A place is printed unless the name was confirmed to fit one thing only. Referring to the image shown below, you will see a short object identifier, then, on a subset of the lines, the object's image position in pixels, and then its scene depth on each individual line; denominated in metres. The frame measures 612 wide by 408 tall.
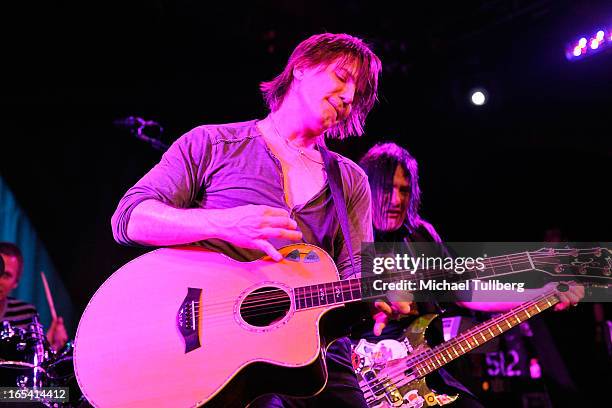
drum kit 3.89
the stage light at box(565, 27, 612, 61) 4.93
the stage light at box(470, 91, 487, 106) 6.54
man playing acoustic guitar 2.14
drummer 5.71
